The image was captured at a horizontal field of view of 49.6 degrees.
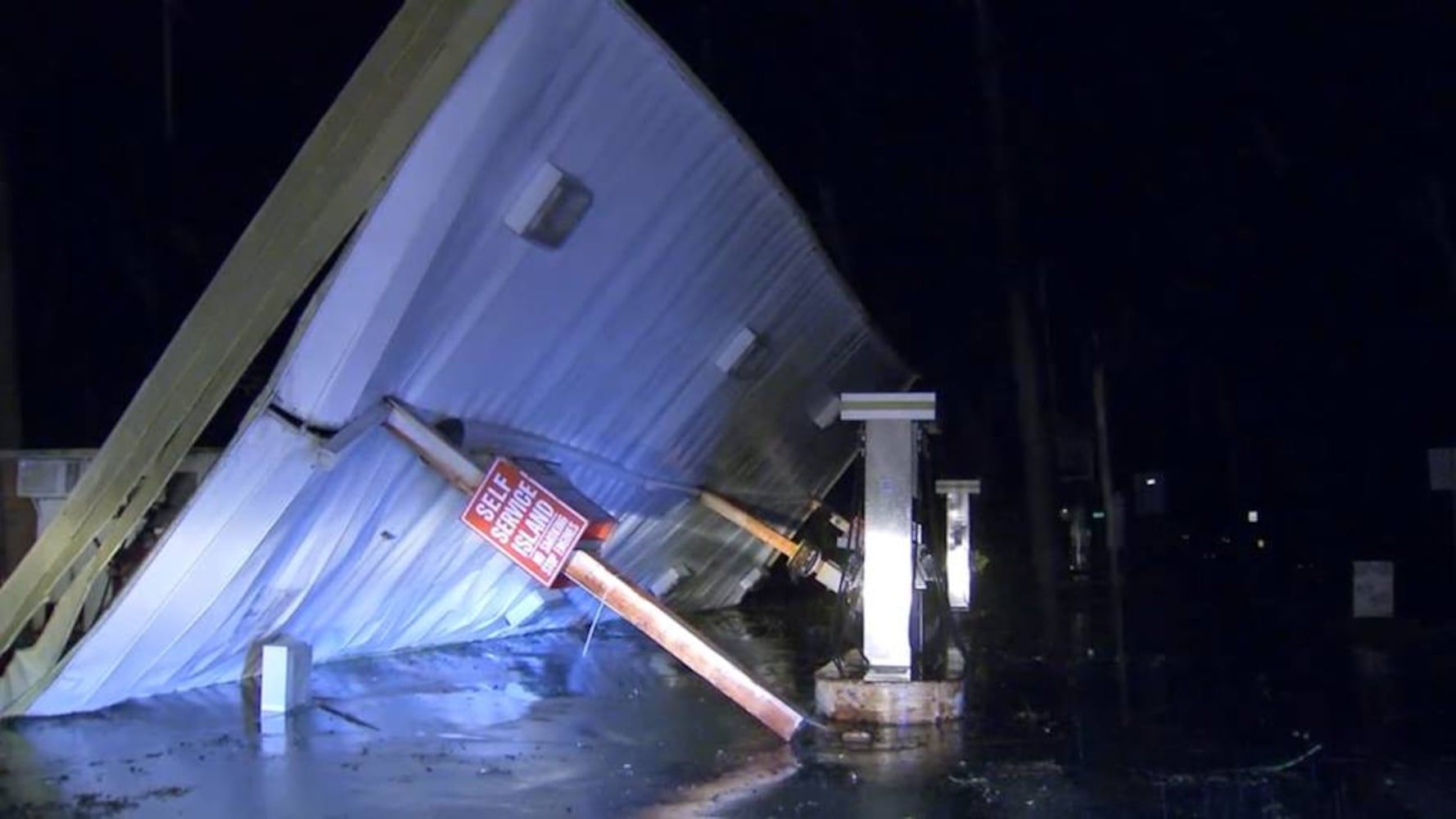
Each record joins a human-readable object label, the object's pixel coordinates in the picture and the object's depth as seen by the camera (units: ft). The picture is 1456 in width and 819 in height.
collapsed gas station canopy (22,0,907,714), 32.48
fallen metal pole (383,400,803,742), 36.55
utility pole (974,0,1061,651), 123.45
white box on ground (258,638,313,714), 39.75
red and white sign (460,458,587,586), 36.40
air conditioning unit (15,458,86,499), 47.65
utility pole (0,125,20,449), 78.84
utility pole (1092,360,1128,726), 65.65
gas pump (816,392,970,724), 41.14
